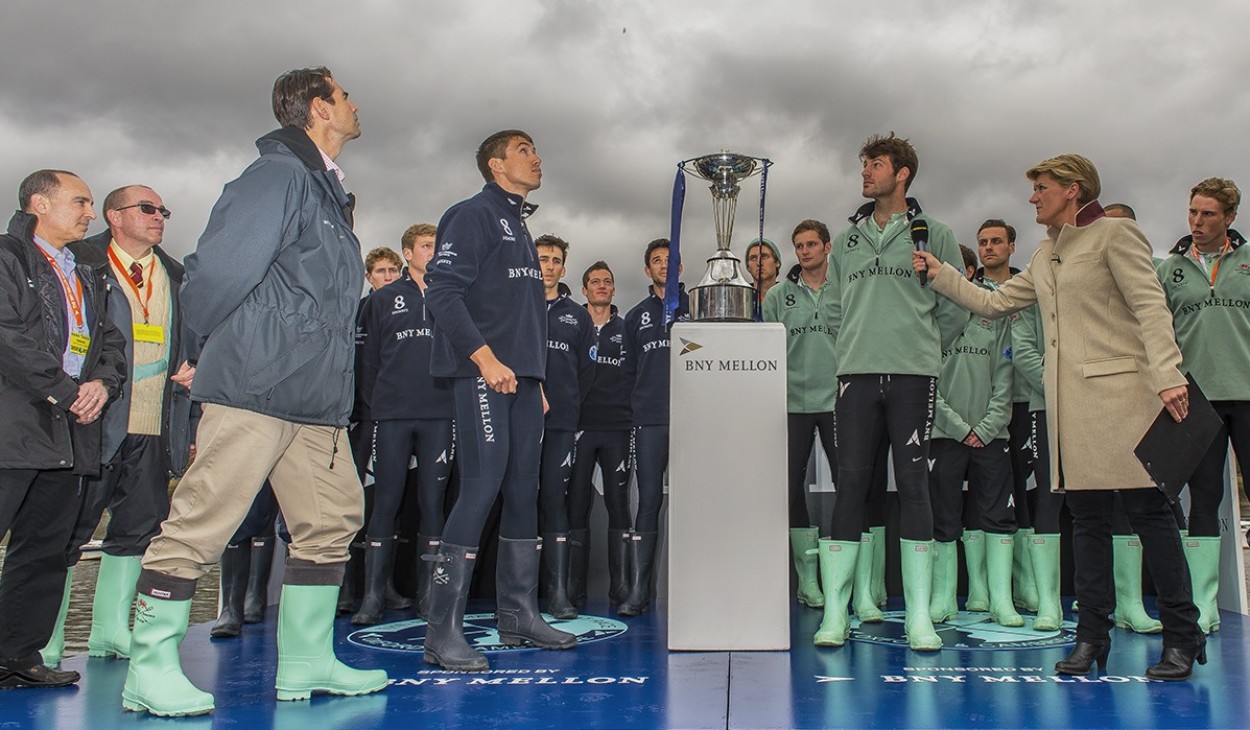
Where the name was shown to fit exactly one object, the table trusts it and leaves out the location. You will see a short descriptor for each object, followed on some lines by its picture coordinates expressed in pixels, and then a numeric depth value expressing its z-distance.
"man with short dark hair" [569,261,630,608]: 5.21
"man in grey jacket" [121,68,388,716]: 2.62
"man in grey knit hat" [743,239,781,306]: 5.58
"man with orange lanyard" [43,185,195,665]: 3.56
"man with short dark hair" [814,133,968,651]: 3.74
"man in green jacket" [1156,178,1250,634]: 4.07
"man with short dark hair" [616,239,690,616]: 4.95
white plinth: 3.76
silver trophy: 4.09
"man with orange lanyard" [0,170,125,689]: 3.01
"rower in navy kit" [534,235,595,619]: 4.86
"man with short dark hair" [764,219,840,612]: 4.99
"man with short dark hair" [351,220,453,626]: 4.74
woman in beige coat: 3.10
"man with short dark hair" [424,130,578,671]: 3.33
